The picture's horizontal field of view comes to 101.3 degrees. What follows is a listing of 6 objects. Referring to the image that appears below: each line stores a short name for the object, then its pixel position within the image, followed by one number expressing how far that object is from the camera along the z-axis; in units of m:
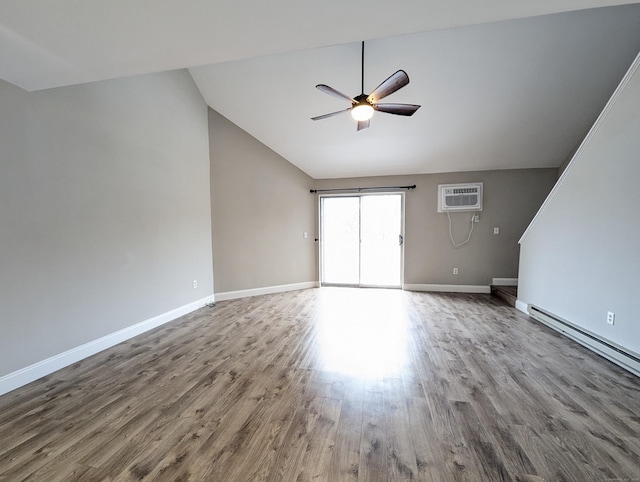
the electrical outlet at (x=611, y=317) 2.43
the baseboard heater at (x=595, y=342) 2.23
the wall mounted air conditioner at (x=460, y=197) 5.06
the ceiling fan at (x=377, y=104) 2.35
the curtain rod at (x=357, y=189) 5.42
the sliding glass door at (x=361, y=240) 5.60
